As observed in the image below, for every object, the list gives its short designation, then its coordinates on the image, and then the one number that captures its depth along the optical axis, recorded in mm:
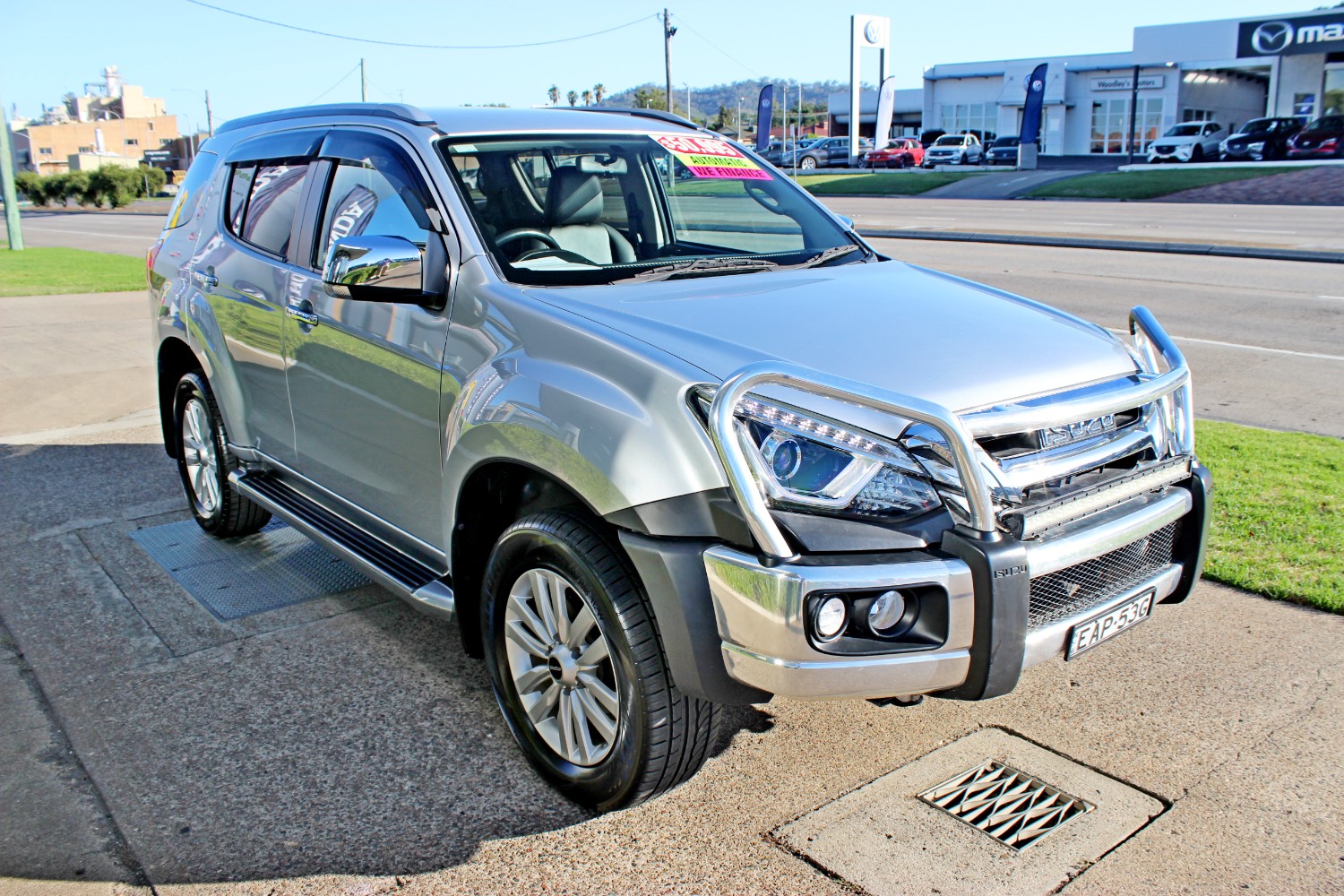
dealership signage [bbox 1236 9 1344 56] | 49766
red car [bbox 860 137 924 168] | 54719
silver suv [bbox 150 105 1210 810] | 2598
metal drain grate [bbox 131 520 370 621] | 4680
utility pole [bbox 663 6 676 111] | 56094
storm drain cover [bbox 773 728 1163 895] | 2797
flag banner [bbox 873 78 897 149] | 54594
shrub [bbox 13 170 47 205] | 61750
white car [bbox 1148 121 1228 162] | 44312
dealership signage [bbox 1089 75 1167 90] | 58938
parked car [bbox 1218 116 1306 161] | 41188
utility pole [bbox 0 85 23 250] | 22844
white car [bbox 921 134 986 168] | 54094
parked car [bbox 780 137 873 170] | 58000
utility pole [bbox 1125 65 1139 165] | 55375
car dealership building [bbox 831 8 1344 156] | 51906
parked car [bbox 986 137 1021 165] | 53688
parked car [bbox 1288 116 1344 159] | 38875
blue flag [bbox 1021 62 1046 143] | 47781
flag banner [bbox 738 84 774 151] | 47188
